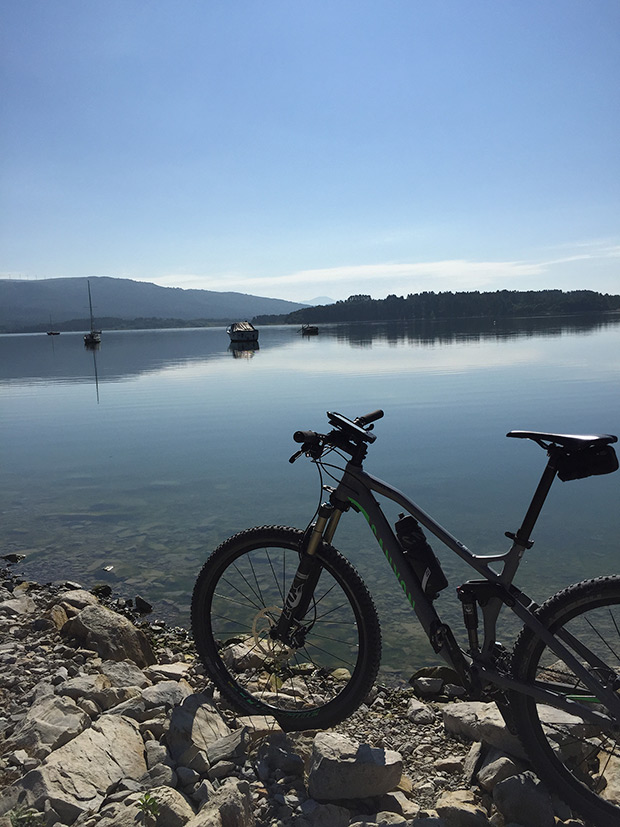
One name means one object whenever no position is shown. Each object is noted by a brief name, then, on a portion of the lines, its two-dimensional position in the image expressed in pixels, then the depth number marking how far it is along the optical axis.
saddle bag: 3.13
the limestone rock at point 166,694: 4.01
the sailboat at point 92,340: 96.59
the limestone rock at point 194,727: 3.59
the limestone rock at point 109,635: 5.32
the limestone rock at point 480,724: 3.56
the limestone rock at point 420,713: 4.44
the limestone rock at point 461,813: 3.07
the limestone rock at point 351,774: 3.22
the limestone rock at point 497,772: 3.34
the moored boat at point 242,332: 89.39
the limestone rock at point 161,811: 2.88
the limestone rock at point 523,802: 3.07
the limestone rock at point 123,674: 4.67
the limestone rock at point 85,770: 3.01
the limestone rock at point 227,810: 2.84
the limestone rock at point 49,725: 3.52
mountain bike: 3.13
